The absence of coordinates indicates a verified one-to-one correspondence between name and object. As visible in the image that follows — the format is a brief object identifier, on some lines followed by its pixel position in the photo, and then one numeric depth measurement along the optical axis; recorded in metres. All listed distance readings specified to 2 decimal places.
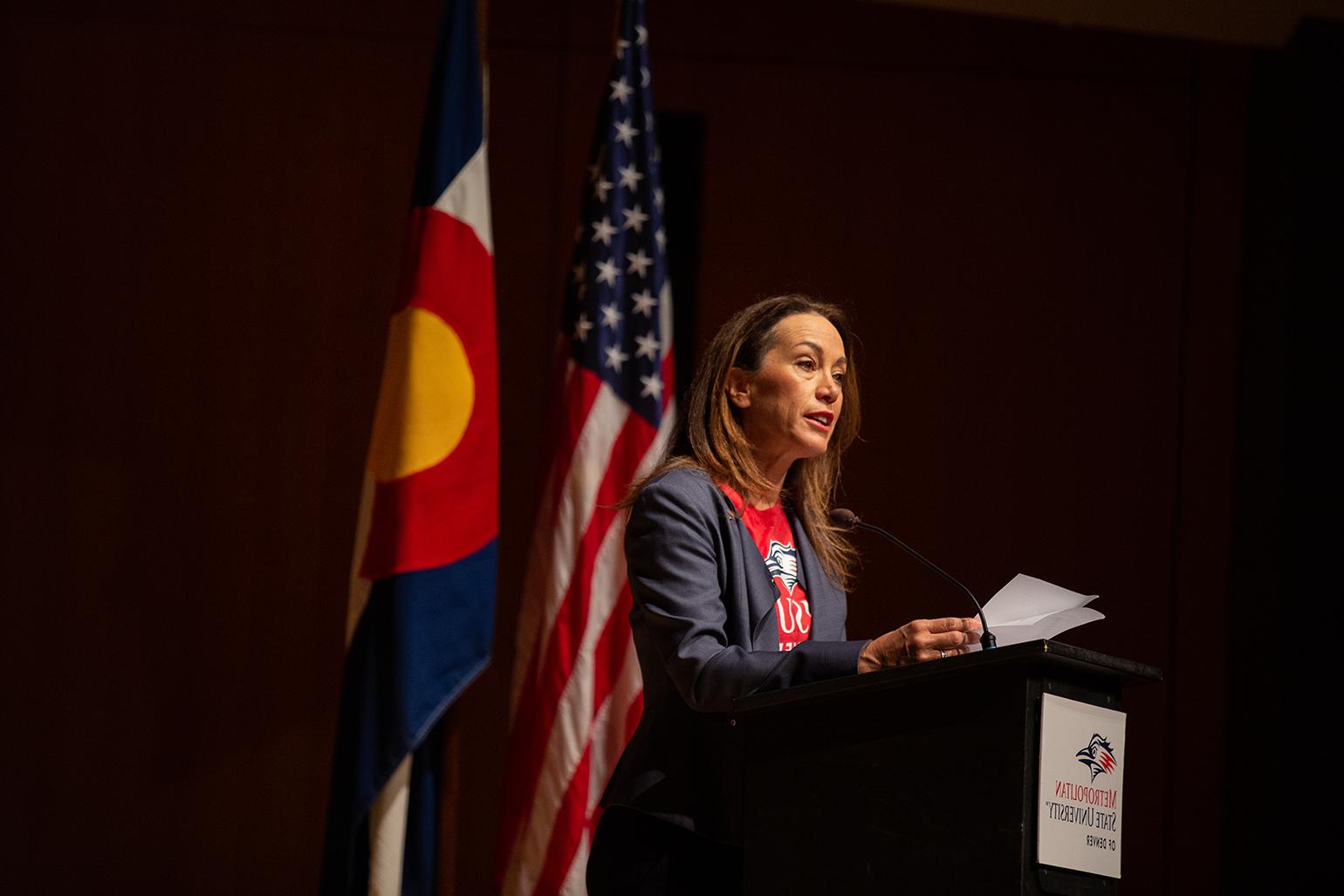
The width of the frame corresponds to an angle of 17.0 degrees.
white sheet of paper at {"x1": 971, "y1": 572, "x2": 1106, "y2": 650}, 6.19
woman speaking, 6.21
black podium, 5.56
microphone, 6.15
